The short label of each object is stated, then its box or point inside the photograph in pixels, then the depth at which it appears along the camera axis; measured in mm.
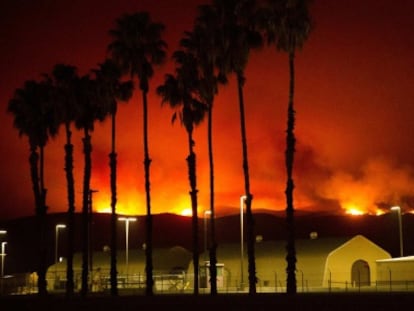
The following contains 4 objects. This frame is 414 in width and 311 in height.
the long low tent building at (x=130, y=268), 94781
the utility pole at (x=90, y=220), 85812
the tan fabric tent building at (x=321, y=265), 82875
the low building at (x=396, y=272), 78062
